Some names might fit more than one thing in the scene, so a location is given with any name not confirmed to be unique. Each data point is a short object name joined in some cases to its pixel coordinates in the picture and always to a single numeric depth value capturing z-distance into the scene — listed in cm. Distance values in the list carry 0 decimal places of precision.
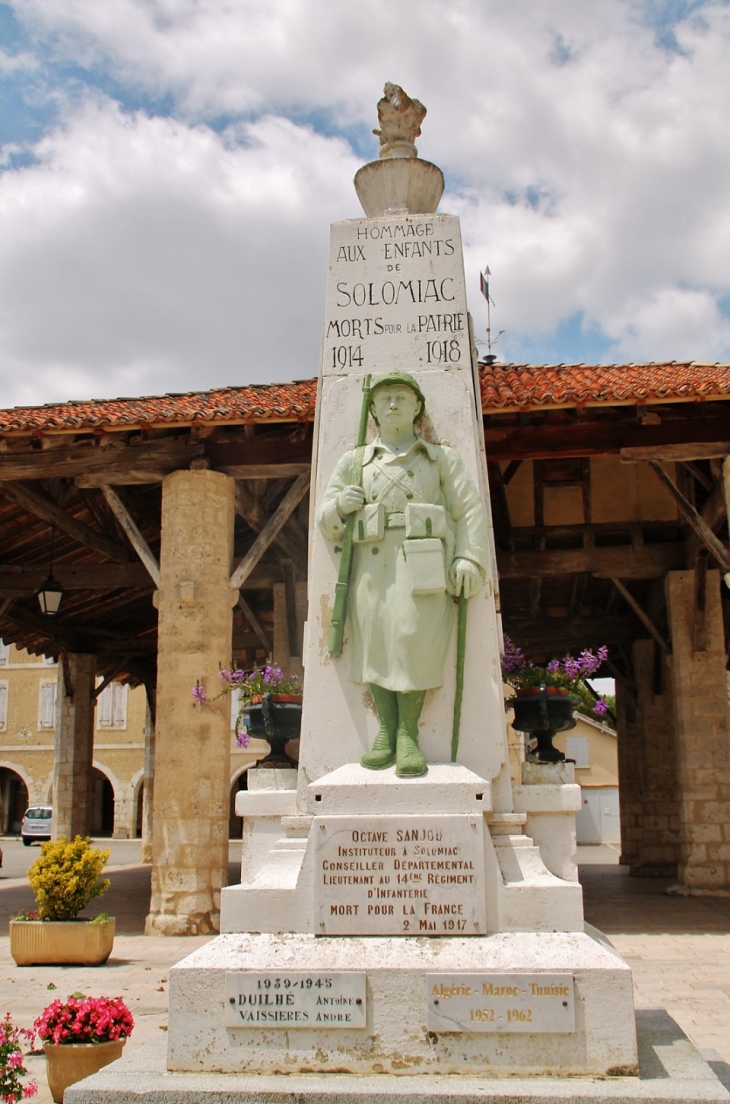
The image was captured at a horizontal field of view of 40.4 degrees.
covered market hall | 903
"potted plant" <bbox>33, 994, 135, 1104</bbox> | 400
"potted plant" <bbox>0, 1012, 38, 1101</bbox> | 330
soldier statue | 408
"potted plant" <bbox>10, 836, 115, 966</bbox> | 746
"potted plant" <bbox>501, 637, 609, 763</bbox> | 480
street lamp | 1135
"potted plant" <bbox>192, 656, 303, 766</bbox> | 478
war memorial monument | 327
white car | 2633
